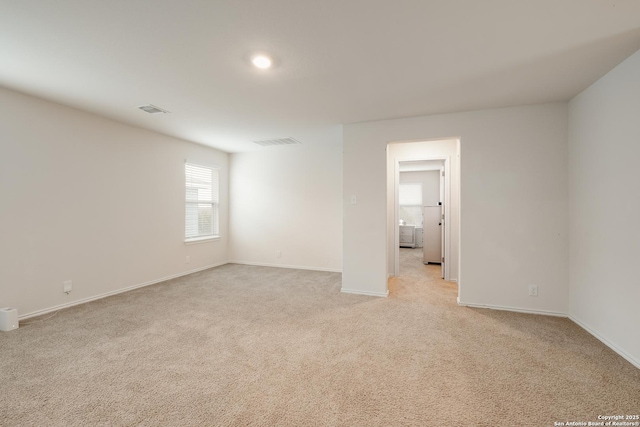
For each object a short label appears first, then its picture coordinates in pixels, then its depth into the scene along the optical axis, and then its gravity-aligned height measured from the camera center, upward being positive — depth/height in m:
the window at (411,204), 9.20 +0.32
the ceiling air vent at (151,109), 3.31 +1.29
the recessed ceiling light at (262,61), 2.22 +1.27
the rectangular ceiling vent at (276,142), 4.97 +1.34
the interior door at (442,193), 4.91 +0.39
